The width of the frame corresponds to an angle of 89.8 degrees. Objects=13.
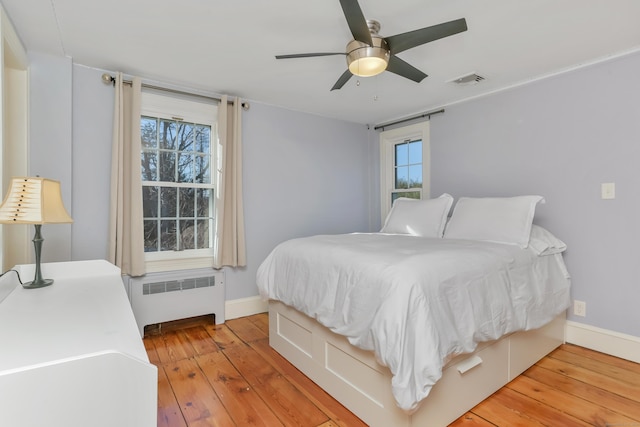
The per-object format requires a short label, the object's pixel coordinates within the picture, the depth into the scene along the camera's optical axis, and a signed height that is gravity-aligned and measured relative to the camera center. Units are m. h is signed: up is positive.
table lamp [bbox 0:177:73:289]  1.42 +0.04
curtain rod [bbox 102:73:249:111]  2.66 +1.14
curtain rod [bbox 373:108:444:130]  3.60 +1.15
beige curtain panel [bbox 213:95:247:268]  3.17 +0.21
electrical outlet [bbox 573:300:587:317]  2.58 -0.77
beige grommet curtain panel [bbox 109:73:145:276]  2.69 +0.28
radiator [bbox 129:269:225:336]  2.82 -0.75
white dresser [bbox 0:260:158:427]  0.60 -0.32
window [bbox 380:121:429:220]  3.79 +0.63
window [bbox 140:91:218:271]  2.98 +0.34
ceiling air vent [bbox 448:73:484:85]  2.78 +1.19
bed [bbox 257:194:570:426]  1.43 -0.52
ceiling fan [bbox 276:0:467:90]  1.57 +0.94
